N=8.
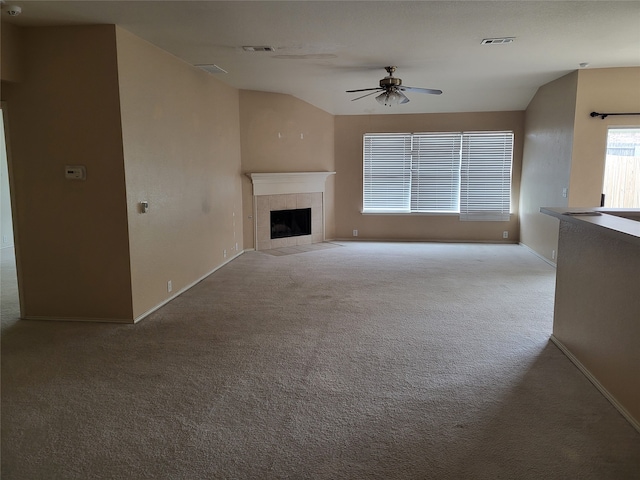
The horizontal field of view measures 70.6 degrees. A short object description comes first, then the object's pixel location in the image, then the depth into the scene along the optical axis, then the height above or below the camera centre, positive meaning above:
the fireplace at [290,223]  7.90 -0.82
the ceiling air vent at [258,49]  4.51 +1.28
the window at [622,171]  6.27 +0.09
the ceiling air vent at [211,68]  5.36 +1.30
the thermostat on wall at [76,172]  4.00 +0.03
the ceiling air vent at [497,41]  4.27 +1.30
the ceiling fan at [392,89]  5.43 +1.05
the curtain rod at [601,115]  5.71 +0.79
